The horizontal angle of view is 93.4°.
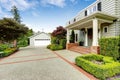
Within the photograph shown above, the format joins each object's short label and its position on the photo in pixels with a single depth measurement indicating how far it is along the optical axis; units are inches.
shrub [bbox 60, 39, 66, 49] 381.4
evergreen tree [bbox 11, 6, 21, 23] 802.9
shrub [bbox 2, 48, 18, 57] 269.5
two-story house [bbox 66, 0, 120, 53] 194.5
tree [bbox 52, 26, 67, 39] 483.5
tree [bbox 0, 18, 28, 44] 394.4
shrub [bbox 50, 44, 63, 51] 360.1
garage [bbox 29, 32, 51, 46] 709.8
